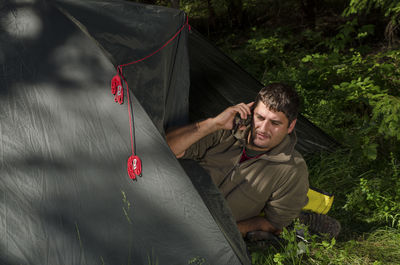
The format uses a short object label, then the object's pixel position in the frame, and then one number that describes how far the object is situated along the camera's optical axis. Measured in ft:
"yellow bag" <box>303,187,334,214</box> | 10.57
